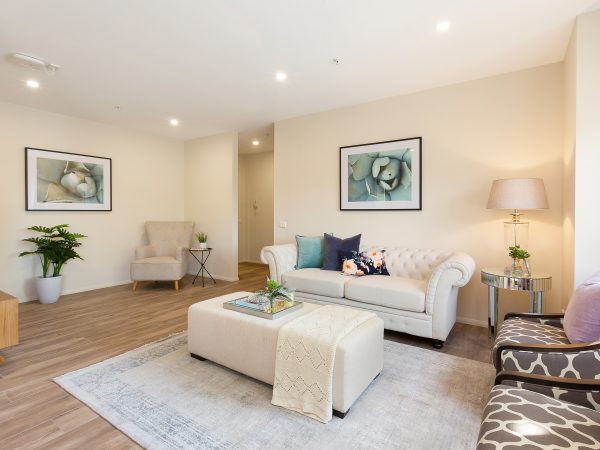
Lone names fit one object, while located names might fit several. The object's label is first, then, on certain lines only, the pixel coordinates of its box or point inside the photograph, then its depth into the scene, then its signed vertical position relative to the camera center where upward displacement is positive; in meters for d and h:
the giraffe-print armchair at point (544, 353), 1.46 -0.67
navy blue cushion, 3.86 -0.34
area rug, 1.69 -1.14
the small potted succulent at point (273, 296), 2.40 -0.59
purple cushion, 1.59 -0.48
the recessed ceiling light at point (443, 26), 2.45 +1.52
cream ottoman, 1.87 -0.86
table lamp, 2.77 +0.24
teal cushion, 4.10 -0.42
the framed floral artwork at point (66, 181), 4.38 +0.59
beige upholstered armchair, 4.93 -0.54
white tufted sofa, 2.84 -0.65
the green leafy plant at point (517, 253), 2.78 -0.28
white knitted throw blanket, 1.86 -0.87
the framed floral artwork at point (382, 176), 3.83 +0.57
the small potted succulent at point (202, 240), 5.50 -0.32
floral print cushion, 3.61 -0.50
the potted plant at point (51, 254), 4.19 -0.44
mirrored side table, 2.63 -0.53
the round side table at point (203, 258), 5.72 -0.69
